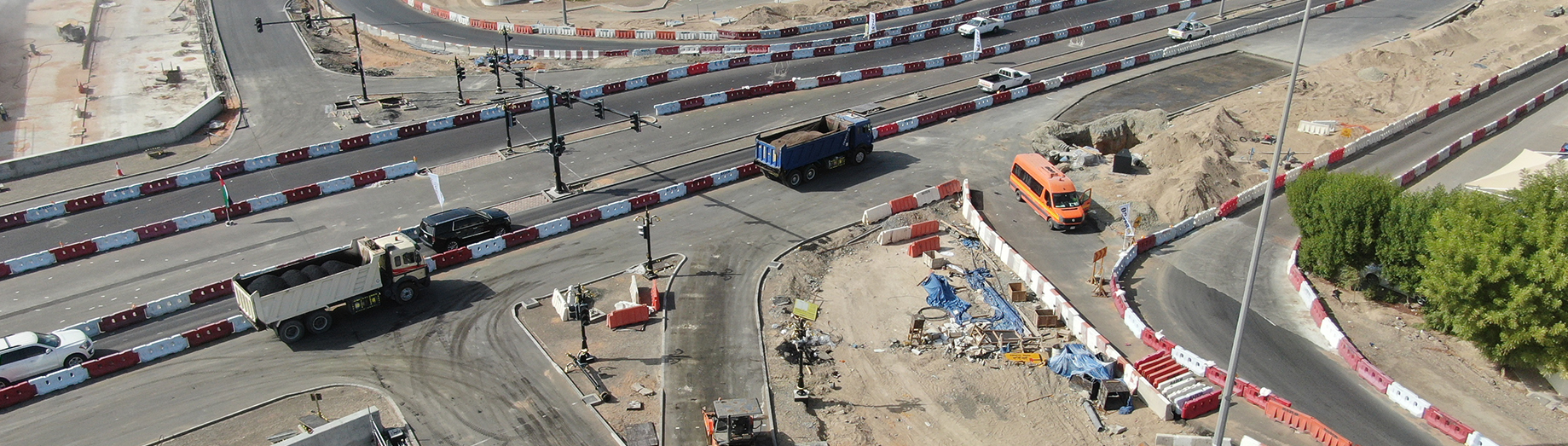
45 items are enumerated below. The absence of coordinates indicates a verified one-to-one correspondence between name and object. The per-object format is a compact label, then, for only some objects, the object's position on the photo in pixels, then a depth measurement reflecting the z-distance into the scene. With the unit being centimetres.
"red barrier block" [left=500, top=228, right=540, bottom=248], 3878
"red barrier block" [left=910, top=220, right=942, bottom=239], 3969
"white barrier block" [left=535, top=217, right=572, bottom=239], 3971
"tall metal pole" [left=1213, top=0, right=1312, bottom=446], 2155
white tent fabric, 4172
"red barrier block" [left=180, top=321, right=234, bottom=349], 3142
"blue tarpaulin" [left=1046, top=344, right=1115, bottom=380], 2980
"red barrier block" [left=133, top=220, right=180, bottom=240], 3925
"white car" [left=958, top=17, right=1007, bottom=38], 6850
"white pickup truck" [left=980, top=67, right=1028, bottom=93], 5797
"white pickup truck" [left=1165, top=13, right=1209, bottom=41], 6756
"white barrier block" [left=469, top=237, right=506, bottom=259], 3778
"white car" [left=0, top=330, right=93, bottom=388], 2891
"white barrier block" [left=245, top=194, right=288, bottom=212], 4200
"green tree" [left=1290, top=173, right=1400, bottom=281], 3462
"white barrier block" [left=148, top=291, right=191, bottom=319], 3325
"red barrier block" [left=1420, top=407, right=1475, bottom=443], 2731
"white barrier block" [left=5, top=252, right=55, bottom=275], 3631
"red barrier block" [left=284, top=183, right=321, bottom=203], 4284
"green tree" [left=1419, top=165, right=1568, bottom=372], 2919
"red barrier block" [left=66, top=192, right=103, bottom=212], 4172
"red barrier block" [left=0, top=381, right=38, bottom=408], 2811
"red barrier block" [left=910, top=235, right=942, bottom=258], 3797
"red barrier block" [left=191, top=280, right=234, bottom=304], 3416
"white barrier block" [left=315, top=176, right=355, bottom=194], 4375
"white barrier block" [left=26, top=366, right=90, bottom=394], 2877
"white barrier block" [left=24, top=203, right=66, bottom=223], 4078
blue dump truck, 4362
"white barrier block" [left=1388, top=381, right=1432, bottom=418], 2839
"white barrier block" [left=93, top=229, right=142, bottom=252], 3822
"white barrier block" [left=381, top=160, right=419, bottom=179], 4562
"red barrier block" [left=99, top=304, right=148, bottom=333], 3238
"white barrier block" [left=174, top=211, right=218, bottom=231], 4012
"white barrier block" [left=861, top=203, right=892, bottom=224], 4119
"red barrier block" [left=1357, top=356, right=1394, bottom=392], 2961
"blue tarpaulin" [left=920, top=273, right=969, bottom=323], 3388
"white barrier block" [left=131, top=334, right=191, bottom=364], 3061
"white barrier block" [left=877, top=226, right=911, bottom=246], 3912
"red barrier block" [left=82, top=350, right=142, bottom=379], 2967
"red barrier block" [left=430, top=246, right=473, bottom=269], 3684
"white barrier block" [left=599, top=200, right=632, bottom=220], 4147
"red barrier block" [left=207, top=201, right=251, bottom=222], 4109
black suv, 3788
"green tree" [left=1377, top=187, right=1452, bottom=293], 3350
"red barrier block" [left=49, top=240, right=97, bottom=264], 3728
